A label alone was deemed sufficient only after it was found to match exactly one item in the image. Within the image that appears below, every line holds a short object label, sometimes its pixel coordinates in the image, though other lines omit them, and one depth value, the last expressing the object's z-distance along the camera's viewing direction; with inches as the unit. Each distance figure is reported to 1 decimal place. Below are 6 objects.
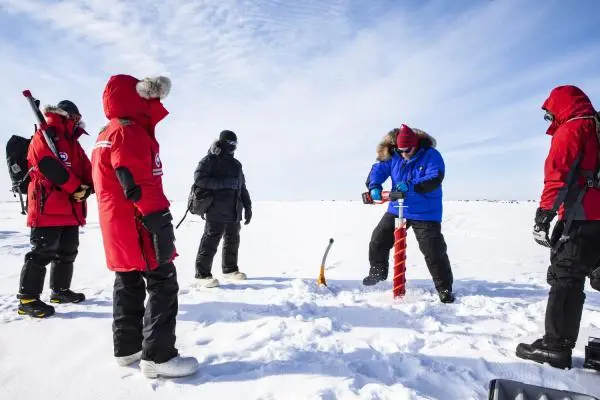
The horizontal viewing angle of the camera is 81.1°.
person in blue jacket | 171.9
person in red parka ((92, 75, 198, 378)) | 99.9
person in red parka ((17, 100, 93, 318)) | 155.1
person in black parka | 211.6
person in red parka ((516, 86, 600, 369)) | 107.0
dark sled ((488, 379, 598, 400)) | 69.1
